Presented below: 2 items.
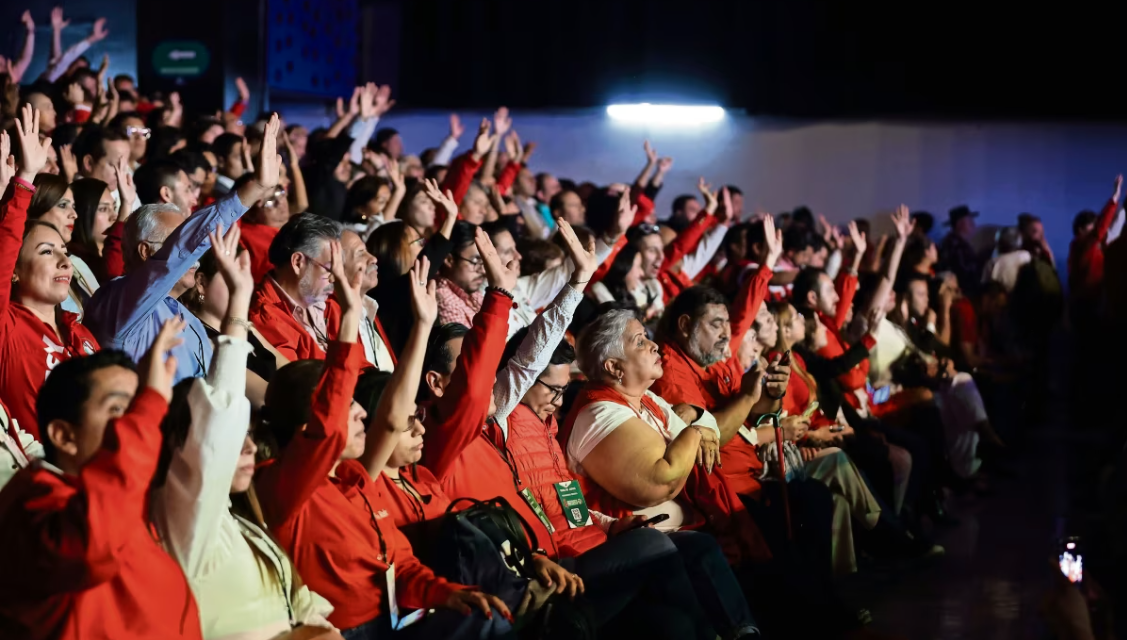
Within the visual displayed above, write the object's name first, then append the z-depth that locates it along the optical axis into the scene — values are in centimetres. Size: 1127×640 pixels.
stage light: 1218
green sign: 1044
